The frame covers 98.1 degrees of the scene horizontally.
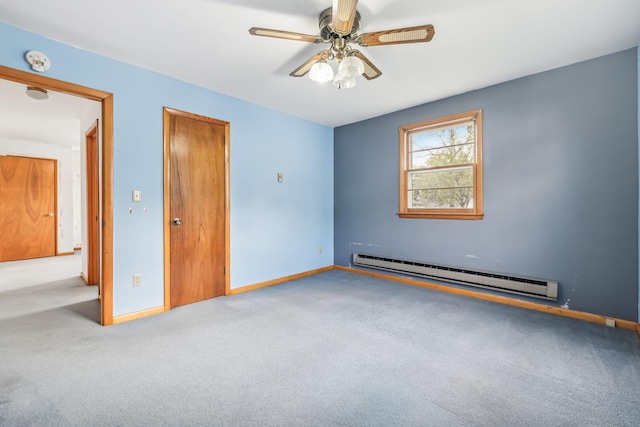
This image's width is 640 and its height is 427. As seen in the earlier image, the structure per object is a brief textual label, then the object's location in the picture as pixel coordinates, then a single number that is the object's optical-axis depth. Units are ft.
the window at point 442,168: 11.25
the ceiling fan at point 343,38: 5.68
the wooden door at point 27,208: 17.94
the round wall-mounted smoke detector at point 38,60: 7.22
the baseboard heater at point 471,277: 9.51
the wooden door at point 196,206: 10.02
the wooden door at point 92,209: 12.70
